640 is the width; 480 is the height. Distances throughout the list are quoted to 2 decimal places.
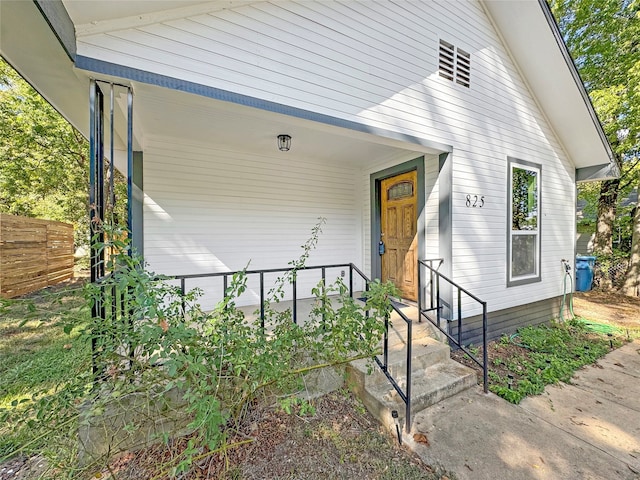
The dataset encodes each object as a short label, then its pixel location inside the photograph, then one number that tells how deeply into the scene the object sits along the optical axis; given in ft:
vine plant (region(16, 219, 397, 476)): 4.84
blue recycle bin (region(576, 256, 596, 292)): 23.65
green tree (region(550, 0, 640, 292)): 18.89
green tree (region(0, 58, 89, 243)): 25.21
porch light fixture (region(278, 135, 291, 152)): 11.92
